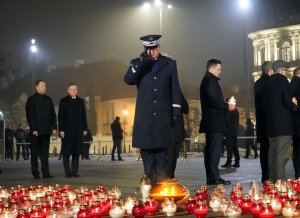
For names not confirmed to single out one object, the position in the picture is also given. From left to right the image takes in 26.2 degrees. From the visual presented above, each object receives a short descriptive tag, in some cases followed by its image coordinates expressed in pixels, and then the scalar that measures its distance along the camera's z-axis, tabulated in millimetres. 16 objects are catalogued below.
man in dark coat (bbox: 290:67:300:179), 12234
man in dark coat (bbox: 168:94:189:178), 11374
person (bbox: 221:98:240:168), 19336
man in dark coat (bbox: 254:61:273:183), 11794
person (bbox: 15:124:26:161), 37625
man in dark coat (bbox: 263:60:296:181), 11203
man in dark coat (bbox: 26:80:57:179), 15102
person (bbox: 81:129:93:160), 33075
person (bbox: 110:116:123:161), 30414
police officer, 8648
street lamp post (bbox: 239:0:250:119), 36625
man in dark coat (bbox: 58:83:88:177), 15492
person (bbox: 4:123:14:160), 36156
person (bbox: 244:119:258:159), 29112
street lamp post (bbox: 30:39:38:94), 49938
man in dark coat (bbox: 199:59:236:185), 11844
